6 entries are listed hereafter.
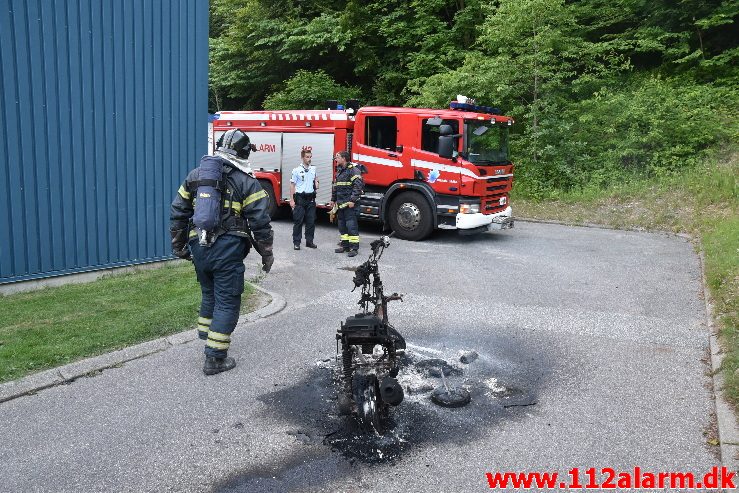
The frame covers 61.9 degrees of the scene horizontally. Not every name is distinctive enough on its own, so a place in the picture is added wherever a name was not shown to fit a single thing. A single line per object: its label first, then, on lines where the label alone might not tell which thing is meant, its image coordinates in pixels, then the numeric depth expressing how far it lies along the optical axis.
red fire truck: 11.31
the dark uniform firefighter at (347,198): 10.60
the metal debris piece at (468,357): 5.44
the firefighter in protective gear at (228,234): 5.01
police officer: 10.88
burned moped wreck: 4.05
